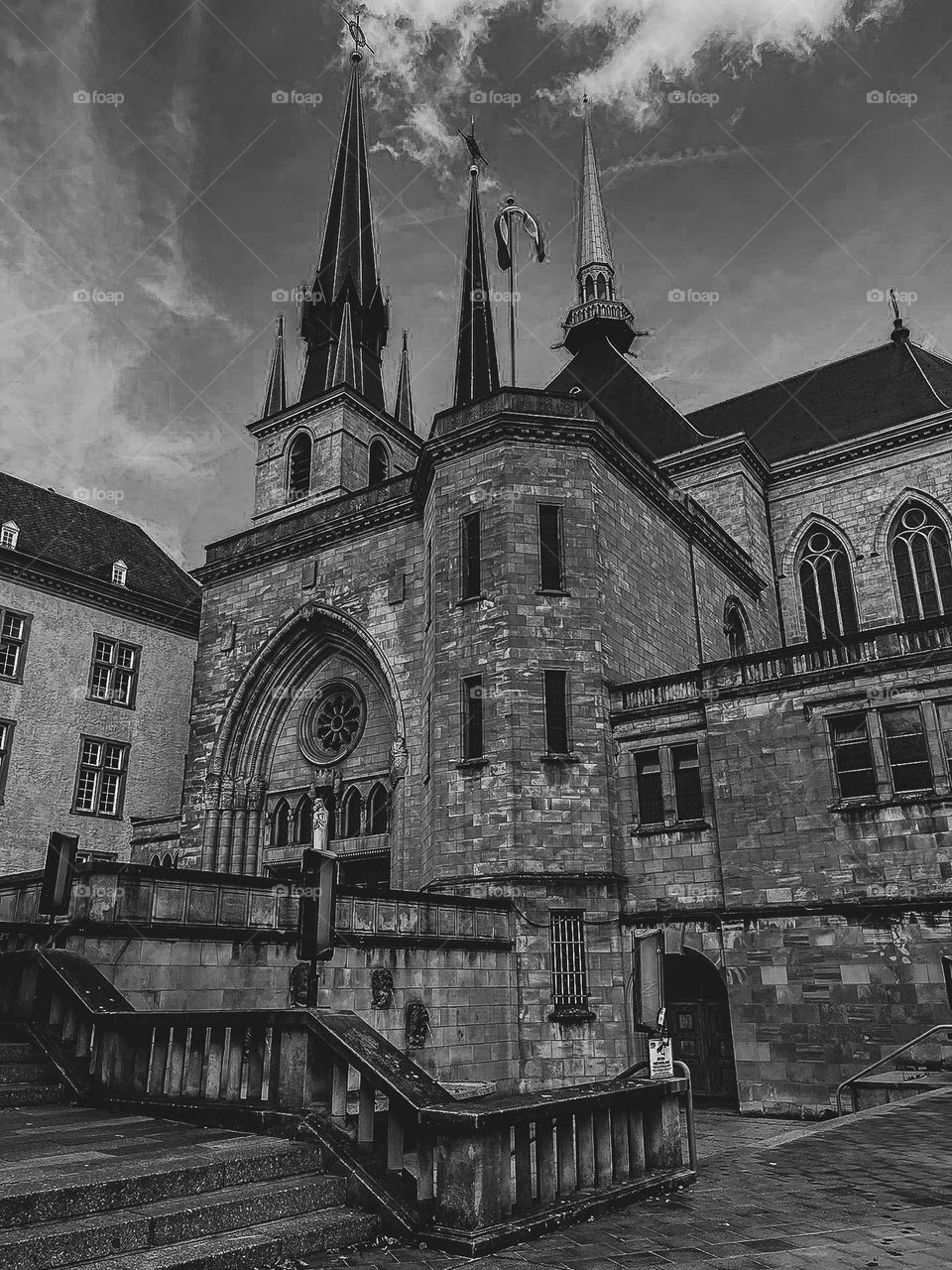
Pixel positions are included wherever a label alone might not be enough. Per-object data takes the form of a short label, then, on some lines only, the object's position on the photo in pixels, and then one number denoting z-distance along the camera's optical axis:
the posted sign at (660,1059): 8.33
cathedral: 16.27
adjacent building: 27.84
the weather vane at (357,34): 45.59
